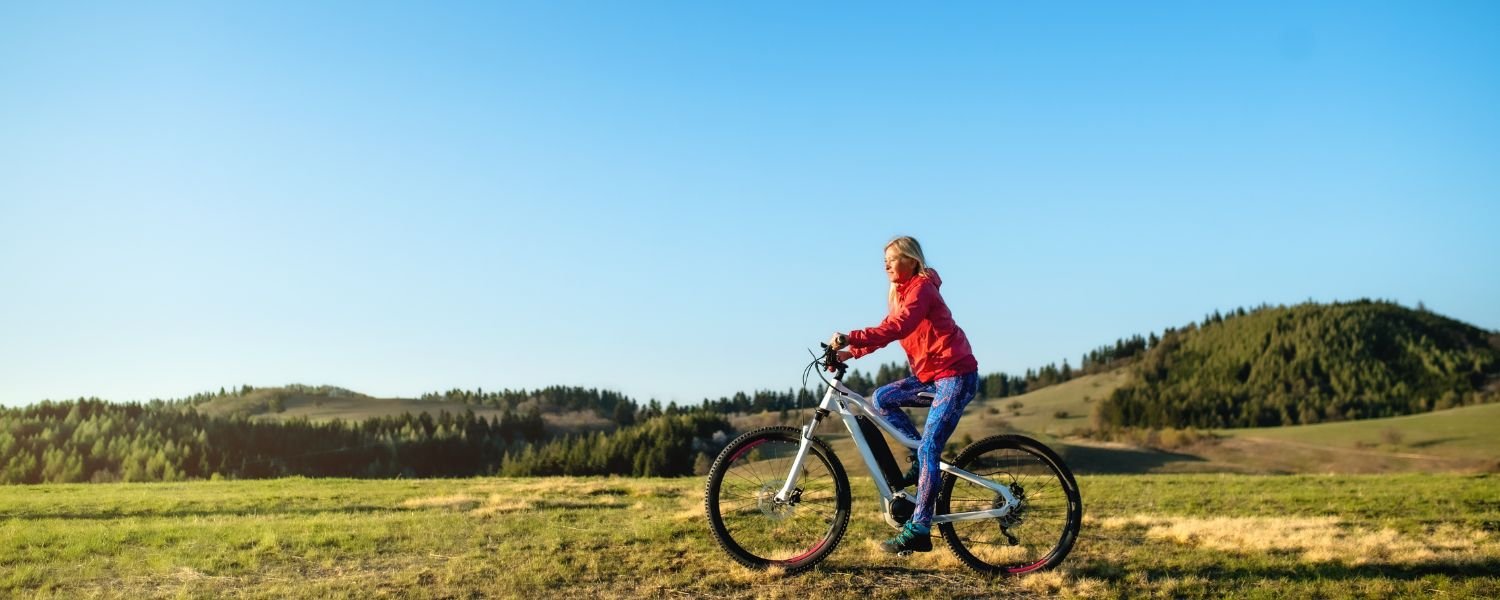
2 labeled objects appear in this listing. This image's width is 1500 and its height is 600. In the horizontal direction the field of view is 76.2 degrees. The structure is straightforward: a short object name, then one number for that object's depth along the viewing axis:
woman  7.77
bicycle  8.18
